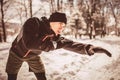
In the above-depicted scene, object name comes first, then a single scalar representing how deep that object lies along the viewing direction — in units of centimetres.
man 251
